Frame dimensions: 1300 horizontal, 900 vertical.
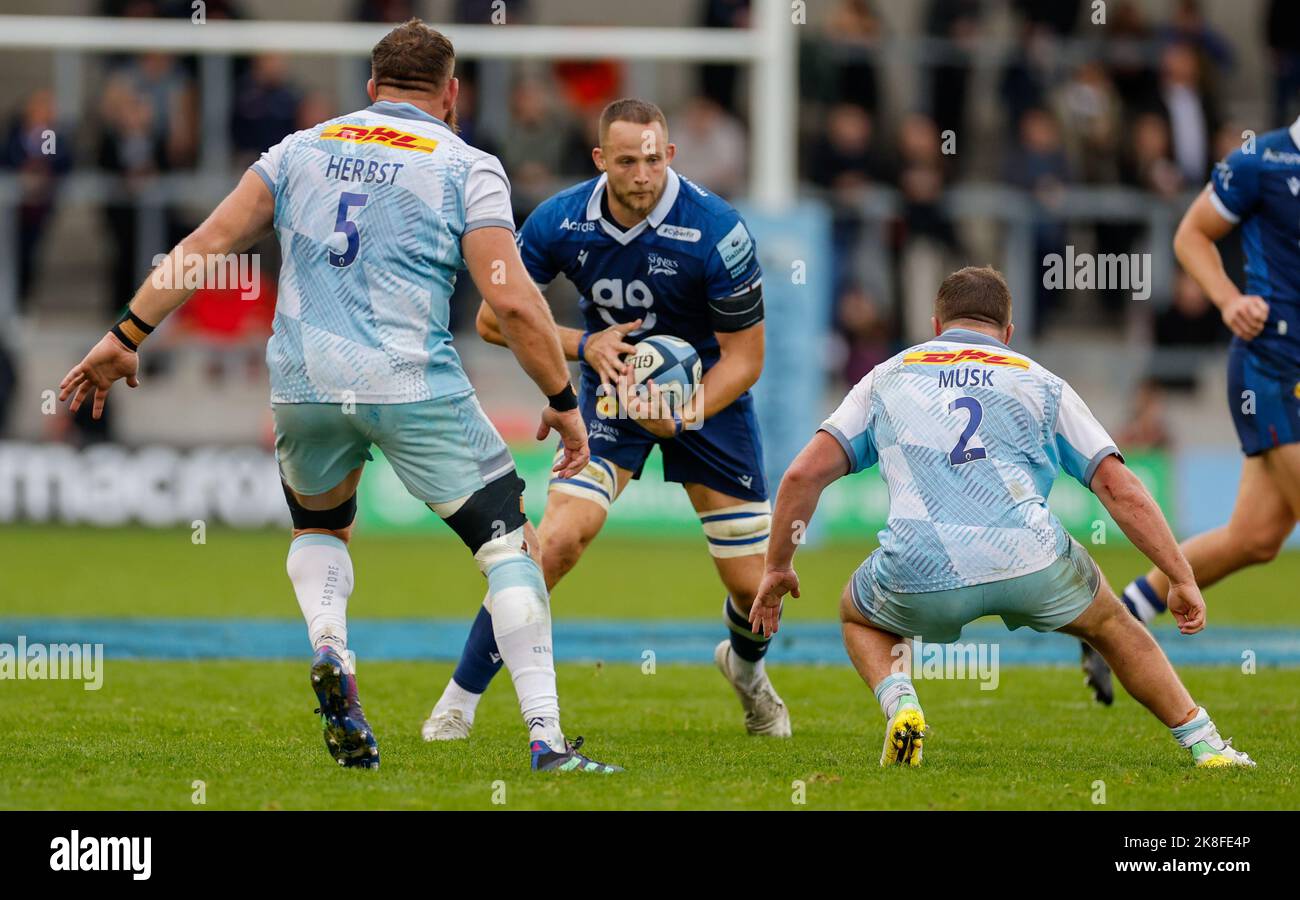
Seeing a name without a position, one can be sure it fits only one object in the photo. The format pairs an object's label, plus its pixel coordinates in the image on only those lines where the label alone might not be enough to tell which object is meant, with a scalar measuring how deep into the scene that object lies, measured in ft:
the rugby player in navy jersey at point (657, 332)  25.44
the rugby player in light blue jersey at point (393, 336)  20.44
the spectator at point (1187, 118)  66.90
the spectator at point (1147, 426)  63.46
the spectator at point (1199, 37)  70.49
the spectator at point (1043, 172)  66.33
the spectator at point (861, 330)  64.69
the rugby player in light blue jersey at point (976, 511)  20.93
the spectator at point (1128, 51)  70.13
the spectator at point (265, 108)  63.41
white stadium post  57.21
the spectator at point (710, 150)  65.26
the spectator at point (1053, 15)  69.67
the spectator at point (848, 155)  65.92
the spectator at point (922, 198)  65.51
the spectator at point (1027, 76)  68.54
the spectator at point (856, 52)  66.54
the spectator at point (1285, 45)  70.18
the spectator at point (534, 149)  63.26
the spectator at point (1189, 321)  66.49
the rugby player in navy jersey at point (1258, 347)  28.22
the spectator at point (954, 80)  69.46
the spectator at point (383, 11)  65.16
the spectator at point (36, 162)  63.57
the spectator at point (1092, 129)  68.54
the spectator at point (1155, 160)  66.90
